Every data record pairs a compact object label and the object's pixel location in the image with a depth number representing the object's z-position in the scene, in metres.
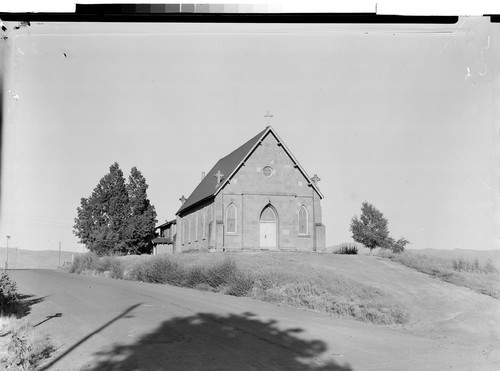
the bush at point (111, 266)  33.06
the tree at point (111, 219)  53.31
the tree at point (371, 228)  63.91
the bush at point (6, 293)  14.69
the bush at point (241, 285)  20.88
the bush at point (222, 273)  22.38
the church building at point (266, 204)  40.09
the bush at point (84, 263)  37.44
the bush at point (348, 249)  39.41
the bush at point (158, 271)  26.72
